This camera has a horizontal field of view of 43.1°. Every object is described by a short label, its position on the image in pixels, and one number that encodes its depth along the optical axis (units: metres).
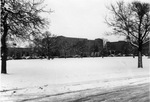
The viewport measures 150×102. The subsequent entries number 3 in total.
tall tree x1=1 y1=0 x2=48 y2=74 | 13.73
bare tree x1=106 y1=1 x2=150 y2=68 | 22.68
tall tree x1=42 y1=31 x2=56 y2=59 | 60.41
